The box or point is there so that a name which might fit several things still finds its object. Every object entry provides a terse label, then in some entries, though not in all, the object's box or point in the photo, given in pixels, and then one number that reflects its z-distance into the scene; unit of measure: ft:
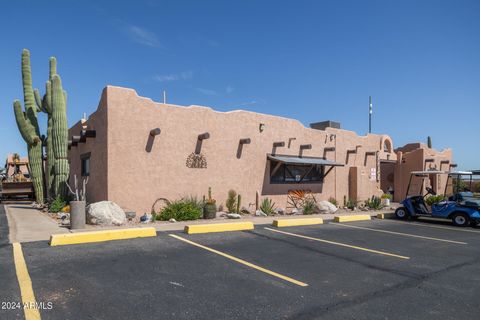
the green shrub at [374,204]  59.88
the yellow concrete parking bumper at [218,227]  31.07
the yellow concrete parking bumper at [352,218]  43.23
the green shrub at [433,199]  60.70
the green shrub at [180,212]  39.04
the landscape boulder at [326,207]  53.11
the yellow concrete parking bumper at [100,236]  24.43
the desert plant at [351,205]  59.06
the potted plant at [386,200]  63.05
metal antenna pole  120.37
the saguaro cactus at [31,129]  55.06
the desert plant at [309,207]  50.98
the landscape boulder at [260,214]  46.78
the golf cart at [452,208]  41.39
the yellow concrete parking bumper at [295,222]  37.19
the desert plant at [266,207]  48.06
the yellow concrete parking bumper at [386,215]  49.78
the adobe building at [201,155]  38.75
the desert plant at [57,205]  44.49
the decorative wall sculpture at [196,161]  43.54
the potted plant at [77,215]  31.04
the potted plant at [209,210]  41.01
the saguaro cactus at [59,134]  46.73
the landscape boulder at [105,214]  33.27
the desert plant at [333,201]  59.36
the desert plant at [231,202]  46.05
